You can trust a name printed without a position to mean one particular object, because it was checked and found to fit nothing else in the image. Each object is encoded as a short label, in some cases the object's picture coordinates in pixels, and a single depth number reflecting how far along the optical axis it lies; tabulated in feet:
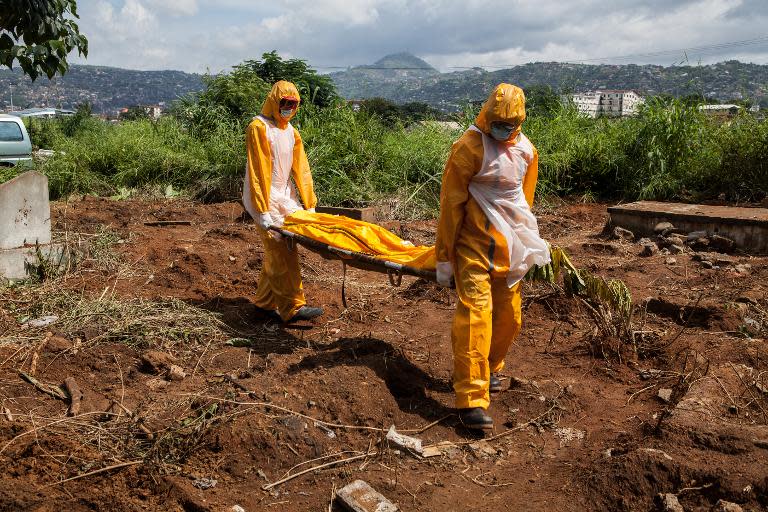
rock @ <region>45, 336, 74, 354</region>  15.07
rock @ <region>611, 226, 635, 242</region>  28.19
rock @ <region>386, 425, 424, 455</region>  11.90
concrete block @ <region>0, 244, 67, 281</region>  19.85
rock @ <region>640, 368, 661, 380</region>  14.92
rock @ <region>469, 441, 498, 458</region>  12.25
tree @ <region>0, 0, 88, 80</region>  14.64
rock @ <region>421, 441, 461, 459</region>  11.97
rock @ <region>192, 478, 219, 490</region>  10.92
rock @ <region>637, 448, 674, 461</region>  10.56
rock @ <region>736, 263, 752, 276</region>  22.21
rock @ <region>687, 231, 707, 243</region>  26.50
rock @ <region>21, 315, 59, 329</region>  16.62
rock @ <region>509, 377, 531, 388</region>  14.48
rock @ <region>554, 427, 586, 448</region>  12.65
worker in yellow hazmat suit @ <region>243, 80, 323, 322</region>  17.35
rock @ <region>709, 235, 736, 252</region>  25.71
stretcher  13.64
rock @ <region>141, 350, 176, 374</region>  15.01
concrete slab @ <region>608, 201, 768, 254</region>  25.57
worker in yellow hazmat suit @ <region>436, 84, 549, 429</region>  12.61
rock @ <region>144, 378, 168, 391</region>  14.29
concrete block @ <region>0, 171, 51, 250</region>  19.97
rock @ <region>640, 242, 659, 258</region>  25.38
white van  49.09
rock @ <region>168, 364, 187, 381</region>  14.70
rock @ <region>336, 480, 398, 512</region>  9.93
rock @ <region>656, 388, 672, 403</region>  13.58
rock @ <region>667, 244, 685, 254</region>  25.22
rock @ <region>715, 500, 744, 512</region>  9.11
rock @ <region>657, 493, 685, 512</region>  9.52
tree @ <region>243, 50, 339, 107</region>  48.73
